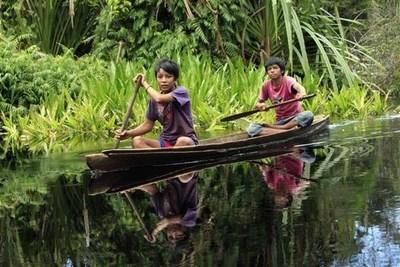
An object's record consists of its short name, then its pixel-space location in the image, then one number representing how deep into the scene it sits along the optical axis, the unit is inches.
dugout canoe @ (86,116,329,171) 478.8
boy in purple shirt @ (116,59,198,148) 468.1
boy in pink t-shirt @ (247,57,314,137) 612.3
